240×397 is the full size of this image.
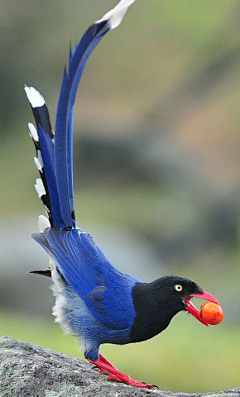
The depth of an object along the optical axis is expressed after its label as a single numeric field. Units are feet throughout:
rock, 23.00
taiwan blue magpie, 24.22
